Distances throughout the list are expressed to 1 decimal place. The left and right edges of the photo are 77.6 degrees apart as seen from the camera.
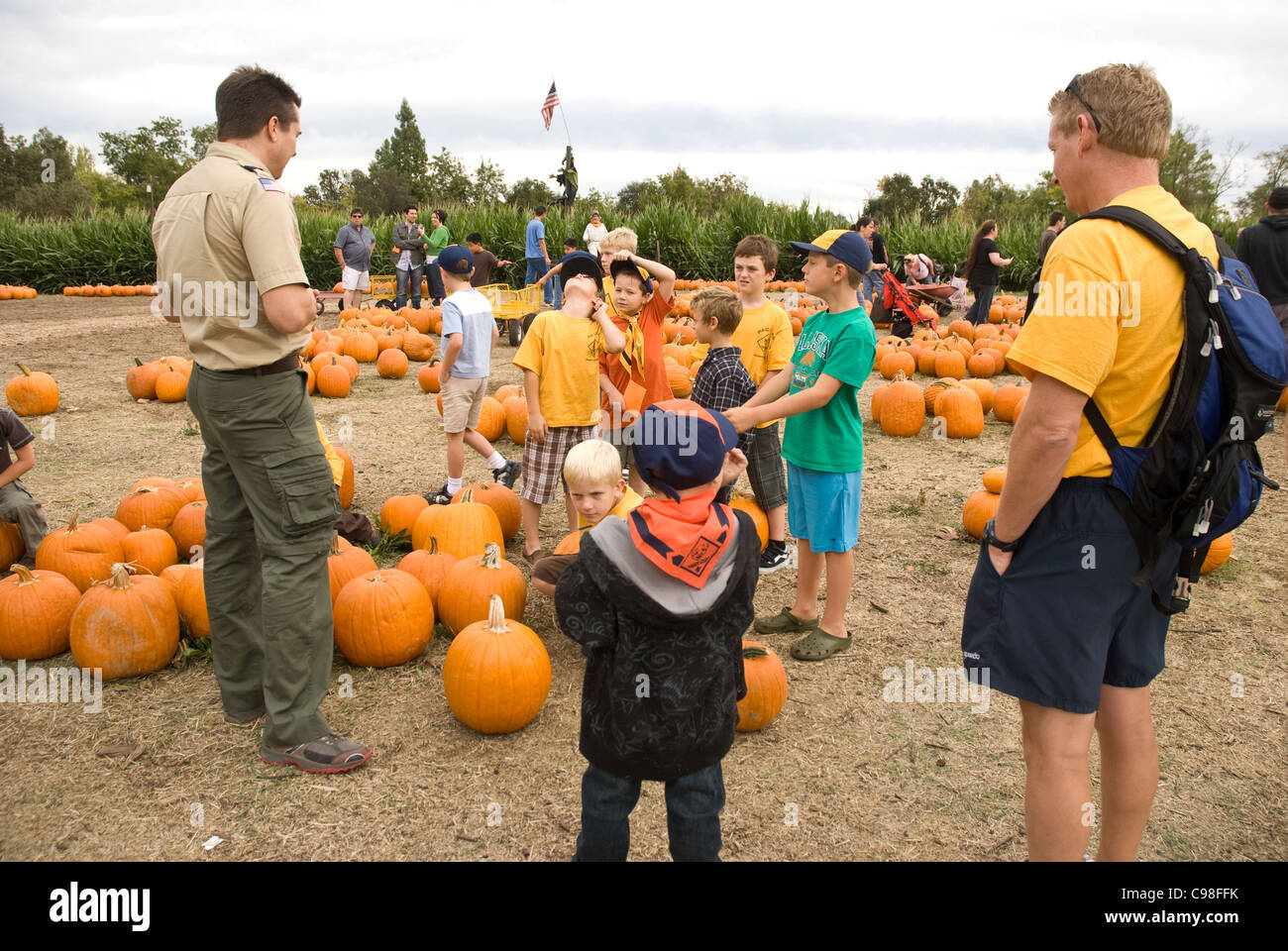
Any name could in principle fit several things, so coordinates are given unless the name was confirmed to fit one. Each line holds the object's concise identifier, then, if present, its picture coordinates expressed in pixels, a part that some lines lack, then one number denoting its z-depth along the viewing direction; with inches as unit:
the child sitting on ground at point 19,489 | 180.5
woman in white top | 672.4
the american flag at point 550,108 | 938.7
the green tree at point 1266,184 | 1849.2
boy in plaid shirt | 196.4
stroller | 518.9
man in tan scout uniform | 113.3
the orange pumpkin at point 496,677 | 134.6
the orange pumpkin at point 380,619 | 153.8
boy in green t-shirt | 151.9
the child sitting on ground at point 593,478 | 109.3
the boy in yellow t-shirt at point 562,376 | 191.9
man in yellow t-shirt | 76.9
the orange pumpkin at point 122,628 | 148.6
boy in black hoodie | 80.4
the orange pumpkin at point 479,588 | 162.1
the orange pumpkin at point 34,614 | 153.9
